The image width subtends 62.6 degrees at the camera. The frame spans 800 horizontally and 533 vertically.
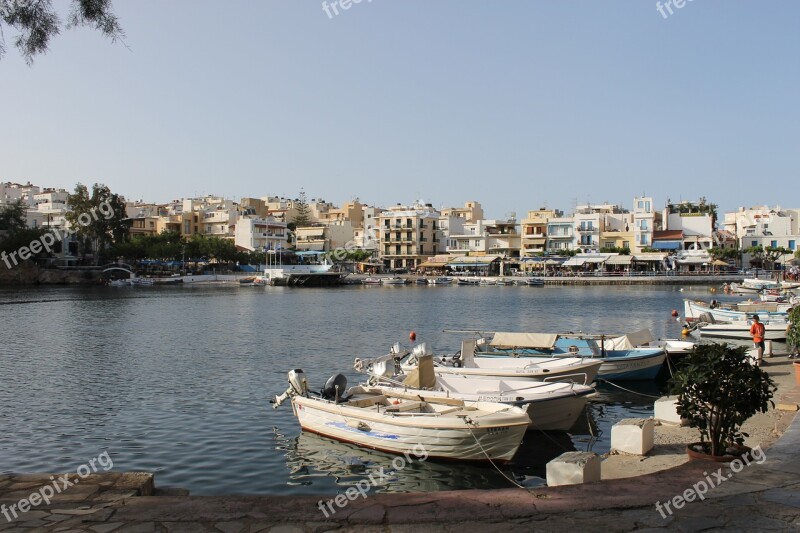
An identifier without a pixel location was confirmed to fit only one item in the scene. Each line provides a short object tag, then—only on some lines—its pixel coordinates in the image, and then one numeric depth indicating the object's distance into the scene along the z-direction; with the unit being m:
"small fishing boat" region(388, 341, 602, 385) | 17.27
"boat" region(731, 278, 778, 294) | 63.89
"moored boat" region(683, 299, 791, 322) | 31.83
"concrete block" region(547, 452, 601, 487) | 7.88
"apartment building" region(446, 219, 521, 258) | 110.06
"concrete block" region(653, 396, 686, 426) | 11.91
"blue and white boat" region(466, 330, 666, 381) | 20.23
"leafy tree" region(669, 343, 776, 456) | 7.64
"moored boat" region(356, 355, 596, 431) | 14.36
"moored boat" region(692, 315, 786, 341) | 27.33
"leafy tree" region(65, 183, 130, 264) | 97.44
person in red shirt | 18.43
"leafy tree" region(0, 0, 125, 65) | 8.44
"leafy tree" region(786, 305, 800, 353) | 15.55
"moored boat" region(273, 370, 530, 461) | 12.30
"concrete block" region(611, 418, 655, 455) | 9.95
